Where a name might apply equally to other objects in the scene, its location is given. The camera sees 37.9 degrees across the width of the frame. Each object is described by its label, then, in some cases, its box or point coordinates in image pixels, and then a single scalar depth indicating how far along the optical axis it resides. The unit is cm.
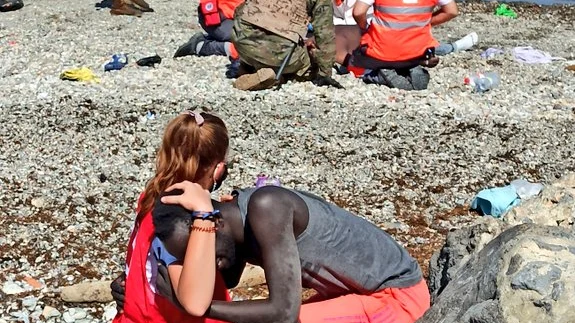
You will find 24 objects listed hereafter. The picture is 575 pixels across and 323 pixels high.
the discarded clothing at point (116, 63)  1106
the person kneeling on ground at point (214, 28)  1184
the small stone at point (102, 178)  721
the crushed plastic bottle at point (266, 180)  702
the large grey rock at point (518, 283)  306
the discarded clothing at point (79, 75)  1039
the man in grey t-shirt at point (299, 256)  331
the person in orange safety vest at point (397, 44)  1020
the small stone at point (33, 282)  542
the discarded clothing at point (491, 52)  1250
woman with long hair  345
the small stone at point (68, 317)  500
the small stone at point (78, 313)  502
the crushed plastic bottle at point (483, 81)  1040
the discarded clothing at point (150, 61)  1129
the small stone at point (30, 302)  515
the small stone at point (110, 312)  502
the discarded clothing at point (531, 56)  1222
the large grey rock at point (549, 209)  481
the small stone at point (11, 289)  531
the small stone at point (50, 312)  505
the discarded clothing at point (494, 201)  662
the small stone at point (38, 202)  670
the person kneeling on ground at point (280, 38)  980
